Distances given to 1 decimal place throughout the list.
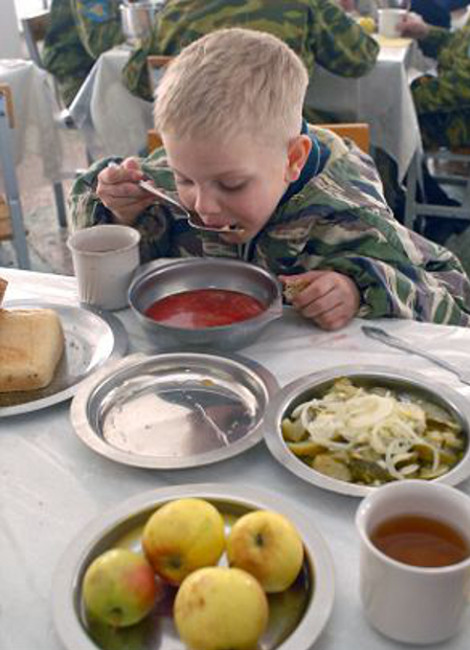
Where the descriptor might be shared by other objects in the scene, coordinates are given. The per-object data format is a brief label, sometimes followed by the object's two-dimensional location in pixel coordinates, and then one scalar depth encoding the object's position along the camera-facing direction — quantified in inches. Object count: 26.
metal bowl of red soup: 36.2
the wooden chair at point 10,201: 92.3
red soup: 38.9
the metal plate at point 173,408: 29.8
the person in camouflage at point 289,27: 84.6
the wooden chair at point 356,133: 54.5
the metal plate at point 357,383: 26.8
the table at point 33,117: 110.3
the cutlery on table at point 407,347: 34.2
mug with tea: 20.1
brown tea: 21.4
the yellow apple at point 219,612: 19.7
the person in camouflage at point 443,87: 97.3
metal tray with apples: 21.2
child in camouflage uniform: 38.5
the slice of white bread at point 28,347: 34.4
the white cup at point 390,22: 111.7
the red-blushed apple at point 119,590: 21.2
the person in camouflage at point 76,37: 112.2
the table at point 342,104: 98.0
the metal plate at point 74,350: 33.5
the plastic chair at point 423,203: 103.4
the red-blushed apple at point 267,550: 21.8
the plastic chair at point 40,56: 122.1
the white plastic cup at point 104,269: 40.5
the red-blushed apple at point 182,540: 22.0
